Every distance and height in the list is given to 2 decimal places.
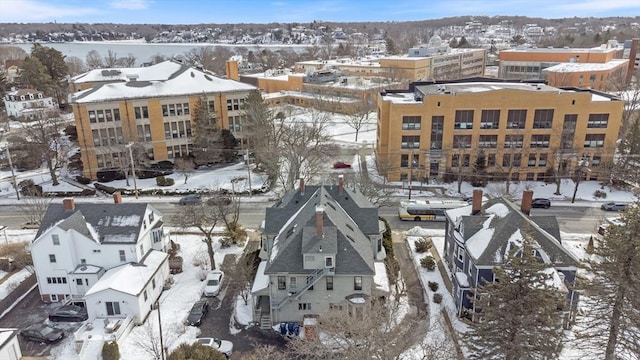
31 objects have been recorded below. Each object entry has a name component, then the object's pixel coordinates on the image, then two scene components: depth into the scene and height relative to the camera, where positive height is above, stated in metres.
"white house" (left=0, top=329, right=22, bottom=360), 29.26 -18.83
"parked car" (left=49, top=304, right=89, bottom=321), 35.44 -20.46
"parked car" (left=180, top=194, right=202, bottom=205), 56.70 -19.88
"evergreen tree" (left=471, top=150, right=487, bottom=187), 62.75 -18.56
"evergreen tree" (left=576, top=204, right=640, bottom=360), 23.33 -13.09
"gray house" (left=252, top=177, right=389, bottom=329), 32.91 -16.47
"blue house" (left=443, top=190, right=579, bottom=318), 32.75 -15.27
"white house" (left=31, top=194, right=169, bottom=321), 37.47 -17.29
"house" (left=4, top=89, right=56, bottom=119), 103.50 -14.75
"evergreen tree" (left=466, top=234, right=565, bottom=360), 23.14 -13.84
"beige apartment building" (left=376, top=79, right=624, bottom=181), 62.38 -13.96
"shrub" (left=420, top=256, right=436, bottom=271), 41.28 -20.00
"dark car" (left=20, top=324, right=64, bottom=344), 32.97 -20.41
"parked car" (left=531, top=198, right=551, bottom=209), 55.43 -20.19
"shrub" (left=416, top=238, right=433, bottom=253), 44.34 -19.88
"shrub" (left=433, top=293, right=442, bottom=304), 36.59 -20.41
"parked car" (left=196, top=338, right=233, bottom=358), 31.59 -20.62
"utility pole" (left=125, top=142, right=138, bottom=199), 59.63 -18.74
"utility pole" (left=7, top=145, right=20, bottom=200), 61.03 -19.32
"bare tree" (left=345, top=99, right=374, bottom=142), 90.62 -16.86
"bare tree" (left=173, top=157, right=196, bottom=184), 67.07 -18.73
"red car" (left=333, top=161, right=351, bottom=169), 70.44 -19.74
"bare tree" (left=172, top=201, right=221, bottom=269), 41.88 -16.68
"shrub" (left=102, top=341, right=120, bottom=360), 30.20 -19.71
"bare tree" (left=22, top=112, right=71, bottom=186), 66.46 -16.50
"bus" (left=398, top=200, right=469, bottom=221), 51.88 -19.61
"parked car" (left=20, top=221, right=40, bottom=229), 52.38 -20.61
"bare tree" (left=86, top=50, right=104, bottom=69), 170.32 -10.73
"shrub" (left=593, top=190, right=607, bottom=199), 57.97 -20.27
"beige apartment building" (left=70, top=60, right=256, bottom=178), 68.06 -11.73
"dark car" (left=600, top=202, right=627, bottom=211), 54.03 -20.21
